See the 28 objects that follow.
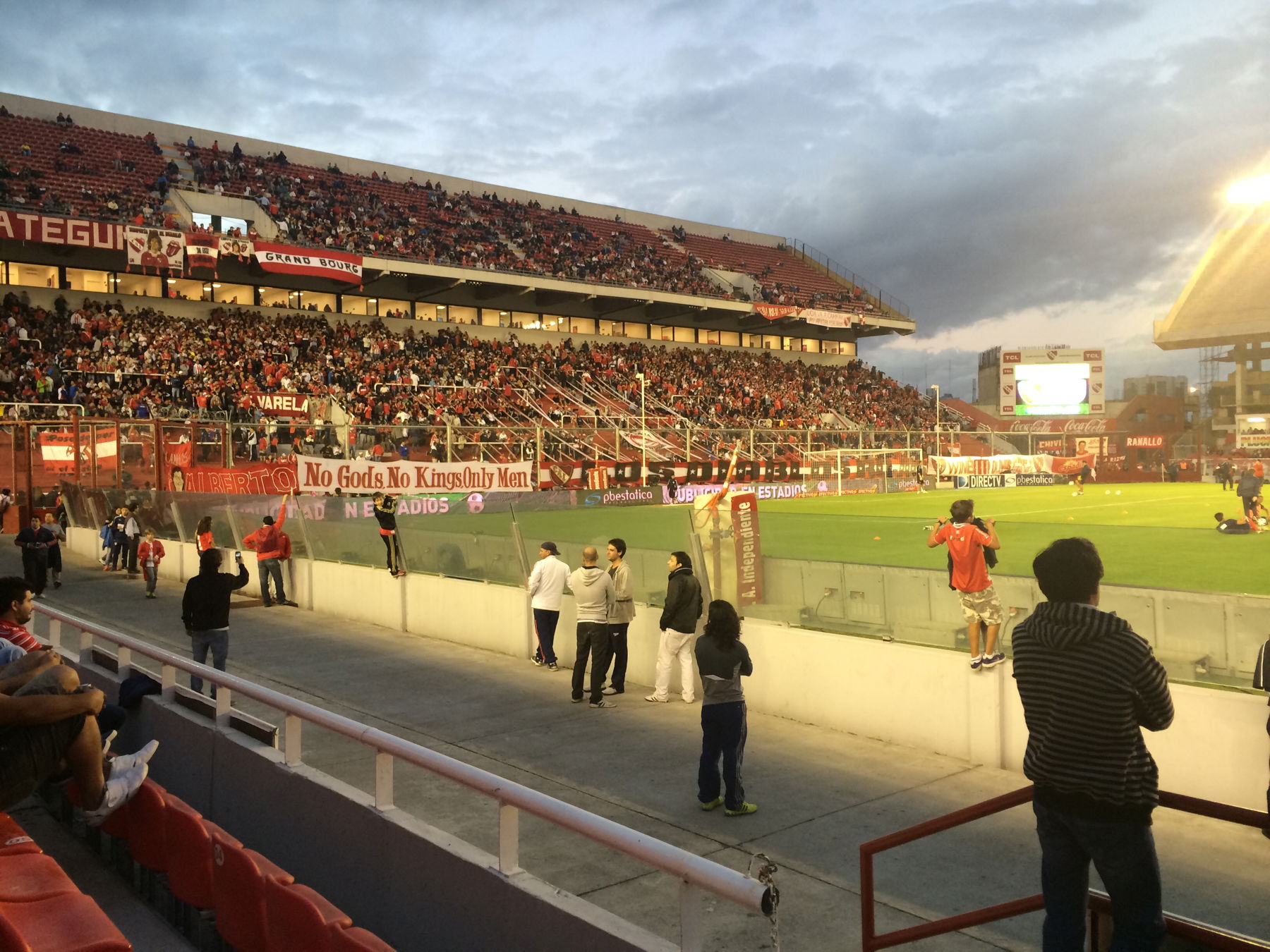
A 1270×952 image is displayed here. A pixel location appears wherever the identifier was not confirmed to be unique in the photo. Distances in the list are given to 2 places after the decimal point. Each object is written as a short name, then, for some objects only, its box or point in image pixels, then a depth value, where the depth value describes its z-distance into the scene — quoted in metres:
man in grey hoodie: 10.91
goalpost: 48.97
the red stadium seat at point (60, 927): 3.94
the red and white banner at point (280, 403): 35.22
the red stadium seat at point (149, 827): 5.58
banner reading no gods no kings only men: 25.52
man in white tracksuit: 12.16
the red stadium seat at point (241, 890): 4.59
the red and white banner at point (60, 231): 38.31
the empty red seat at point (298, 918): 4.05
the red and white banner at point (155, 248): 40.41
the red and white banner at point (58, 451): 28.42
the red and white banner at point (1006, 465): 54.75
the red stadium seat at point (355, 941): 3.80
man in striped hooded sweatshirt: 3.22
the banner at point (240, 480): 25.17
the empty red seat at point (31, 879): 4.32
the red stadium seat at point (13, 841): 4.77
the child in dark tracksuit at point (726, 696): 7.21
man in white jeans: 10.19
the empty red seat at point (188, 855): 5.16
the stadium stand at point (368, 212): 44.62
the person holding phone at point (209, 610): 9.94
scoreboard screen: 73.50
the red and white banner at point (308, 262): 45.75
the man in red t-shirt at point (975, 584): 8.65
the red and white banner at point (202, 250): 42.38
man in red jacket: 17.55
